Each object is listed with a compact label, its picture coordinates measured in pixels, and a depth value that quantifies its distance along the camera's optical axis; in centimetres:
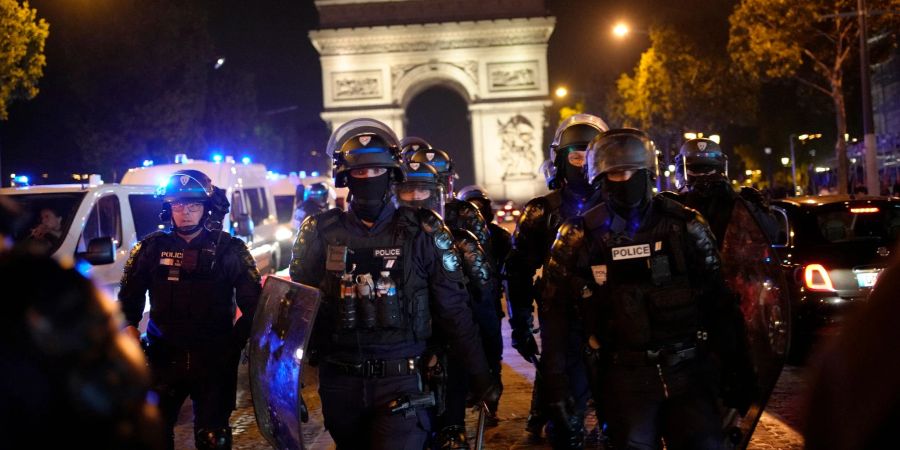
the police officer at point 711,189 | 565
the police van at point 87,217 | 741
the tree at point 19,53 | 1923
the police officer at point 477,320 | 454
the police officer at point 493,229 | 691
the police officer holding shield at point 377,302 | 379
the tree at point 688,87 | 3738
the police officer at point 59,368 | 129
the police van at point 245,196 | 1239
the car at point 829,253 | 754
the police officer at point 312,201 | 1321
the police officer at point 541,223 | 573
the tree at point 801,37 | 2372
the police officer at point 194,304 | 440
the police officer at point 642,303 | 359
